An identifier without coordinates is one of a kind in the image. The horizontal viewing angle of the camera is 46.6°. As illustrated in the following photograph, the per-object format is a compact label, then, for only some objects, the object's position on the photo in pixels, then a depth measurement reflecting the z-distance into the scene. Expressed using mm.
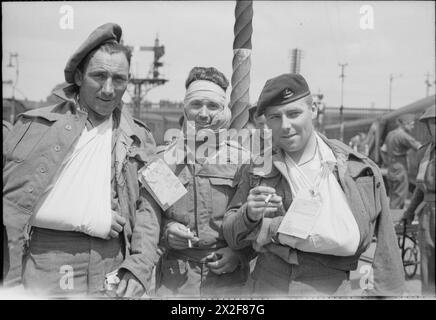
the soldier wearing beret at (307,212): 2395
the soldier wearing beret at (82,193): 2477
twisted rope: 3102
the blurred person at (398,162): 7844
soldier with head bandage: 2633
